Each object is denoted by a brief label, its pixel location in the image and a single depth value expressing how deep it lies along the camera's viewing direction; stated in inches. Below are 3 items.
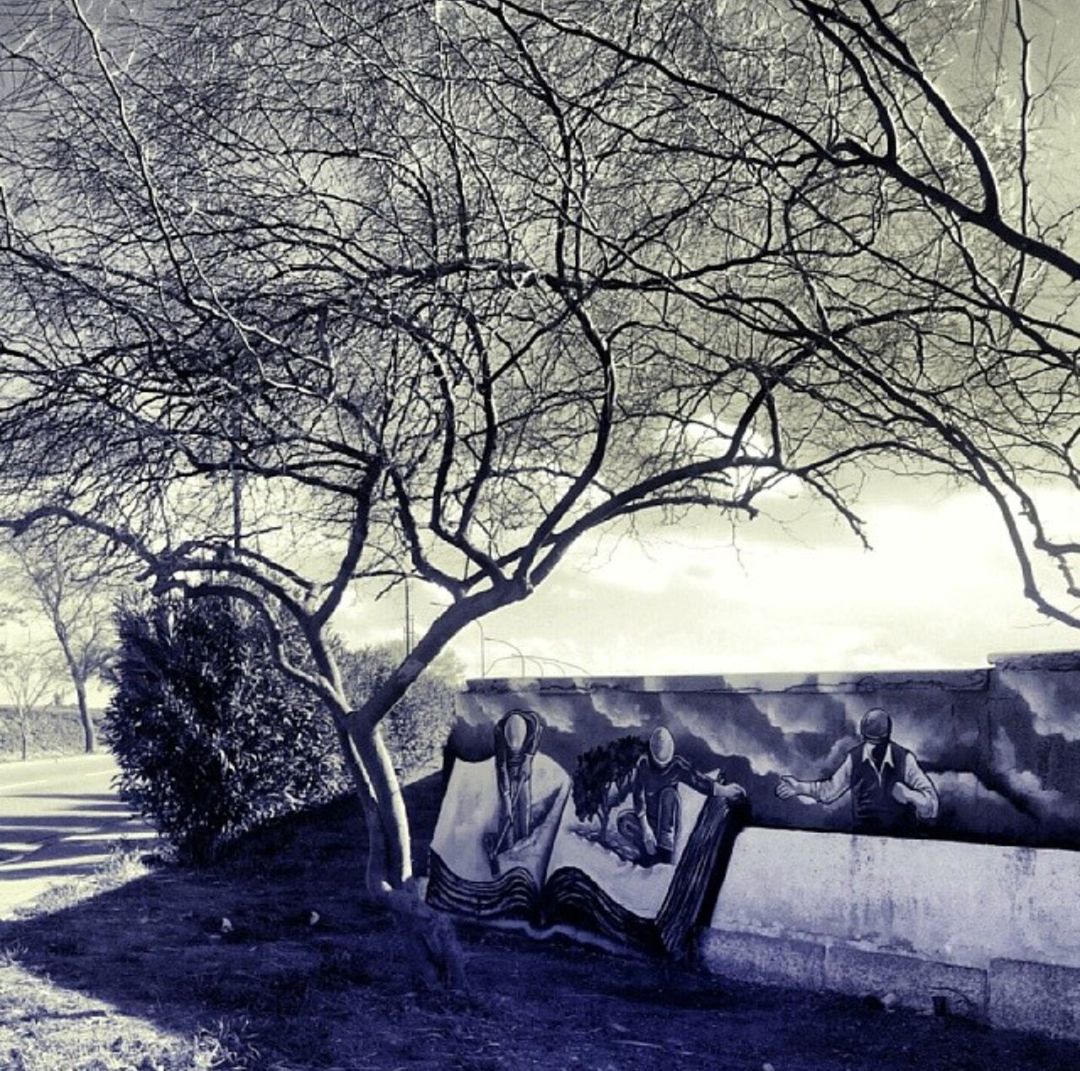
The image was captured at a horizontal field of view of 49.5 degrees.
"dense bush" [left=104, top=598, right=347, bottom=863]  536.1
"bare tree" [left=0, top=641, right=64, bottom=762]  1818.4
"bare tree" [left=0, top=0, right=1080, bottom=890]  218.2
